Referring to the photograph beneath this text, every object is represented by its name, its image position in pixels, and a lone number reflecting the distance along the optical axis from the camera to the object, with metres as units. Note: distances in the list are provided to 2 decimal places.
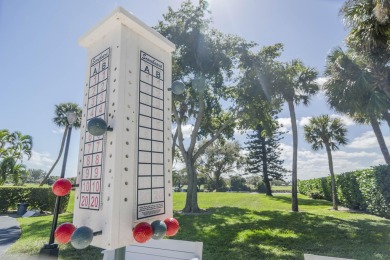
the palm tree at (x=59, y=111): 19.36
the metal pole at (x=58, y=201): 1.28
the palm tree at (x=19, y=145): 17.91
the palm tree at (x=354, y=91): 9.21
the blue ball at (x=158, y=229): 1.14
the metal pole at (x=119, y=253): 1.22
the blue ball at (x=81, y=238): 0.99
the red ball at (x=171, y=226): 1.27
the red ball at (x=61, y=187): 1.24
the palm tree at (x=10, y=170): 16.44
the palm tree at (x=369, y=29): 6.94
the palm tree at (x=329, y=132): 15.24
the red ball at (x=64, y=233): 1.06
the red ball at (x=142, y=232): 1.09
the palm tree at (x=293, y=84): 11.16
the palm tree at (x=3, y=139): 16.64
